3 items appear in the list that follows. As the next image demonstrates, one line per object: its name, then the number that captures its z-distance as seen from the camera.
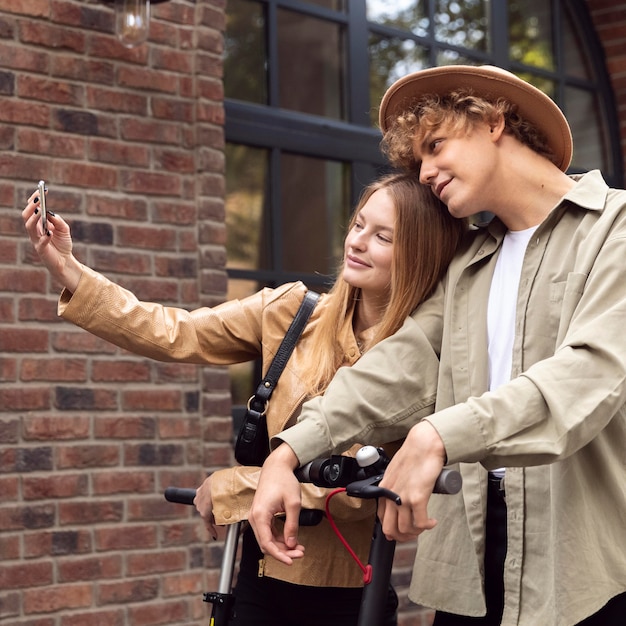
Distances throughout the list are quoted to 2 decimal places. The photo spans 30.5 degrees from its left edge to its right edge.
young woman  2.69
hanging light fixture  4.27
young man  1.95
